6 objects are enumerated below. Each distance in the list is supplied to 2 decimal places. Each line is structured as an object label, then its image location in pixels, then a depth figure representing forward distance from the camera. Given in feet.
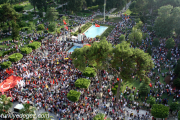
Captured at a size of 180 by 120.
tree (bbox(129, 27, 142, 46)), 146.92
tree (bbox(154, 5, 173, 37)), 155.33
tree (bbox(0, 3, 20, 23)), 176.14
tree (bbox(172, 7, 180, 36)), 152.25
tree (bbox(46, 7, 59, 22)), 193.04
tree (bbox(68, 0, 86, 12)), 217.15
